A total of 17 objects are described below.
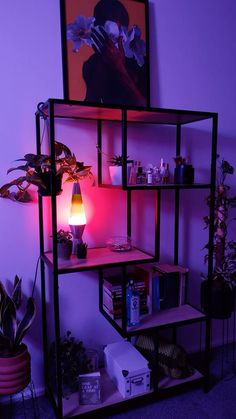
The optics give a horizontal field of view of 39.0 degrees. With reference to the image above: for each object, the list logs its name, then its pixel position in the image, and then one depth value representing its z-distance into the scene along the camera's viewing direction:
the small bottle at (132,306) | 1.84
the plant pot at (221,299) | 2.17
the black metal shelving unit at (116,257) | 1.64
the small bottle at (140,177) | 1.88
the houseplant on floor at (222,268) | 2.17
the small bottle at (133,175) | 1.82
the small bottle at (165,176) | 1.97
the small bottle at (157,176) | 1.93
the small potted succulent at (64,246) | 1.71
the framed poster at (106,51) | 1.91
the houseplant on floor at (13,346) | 1.61
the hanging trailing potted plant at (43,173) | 1.59
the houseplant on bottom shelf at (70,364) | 1.86
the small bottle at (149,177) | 1.89
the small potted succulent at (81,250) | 1.77
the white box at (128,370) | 1.86
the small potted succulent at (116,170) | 1.83
